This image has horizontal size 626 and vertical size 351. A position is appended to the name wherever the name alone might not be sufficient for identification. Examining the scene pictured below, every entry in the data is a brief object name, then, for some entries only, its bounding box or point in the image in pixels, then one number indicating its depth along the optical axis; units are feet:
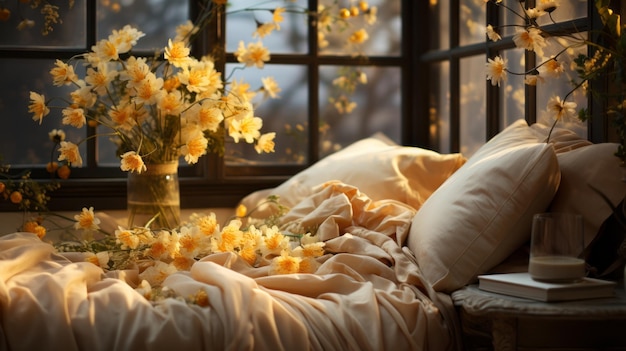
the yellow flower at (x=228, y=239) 9.16
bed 7.25
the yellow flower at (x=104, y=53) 9.87
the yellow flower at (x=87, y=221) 9.68
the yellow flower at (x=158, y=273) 8.61
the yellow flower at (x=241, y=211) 11.58
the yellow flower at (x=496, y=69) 8.80
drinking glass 7.38
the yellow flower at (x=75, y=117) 9.73
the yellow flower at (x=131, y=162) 9.22
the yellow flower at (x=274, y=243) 9.01
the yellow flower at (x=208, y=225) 9.18
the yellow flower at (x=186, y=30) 11.73
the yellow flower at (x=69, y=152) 9.58
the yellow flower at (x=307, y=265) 8.69
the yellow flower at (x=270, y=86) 11.87
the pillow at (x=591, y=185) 8.11
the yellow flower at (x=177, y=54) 9.80
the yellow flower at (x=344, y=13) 13.07
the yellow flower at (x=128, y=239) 9.08
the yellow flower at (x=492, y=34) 8.83
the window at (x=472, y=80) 10.03
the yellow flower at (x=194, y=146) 9.99
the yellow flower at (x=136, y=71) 9.68
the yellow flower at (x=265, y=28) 11.54
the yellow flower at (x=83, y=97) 9.97
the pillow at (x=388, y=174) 11.10
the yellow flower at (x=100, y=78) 9.83
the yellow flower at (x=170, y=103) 9.75
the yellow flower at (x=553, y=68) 8.61
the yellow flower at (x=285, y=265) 8.57
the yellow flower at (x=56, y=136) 12.17
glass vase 10.60
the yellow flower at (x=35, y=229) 10.24
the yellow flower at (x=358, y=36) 13.58
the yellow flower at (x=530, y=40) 8.70
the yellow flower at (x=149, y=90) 9.67
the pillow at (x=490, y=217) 8.21
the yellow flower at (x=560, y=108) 8.58
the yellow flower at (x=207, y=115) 10.00
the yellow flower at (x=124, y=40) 9.93
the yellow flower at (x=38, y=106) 9.67
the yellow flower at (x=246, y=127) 10.32
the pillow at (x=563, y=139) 9.03
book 7.30
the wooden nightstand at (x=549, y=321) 7.16
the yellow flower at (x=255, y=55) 11.41
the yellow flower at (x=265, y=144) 10.68
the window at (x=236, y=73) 12.72
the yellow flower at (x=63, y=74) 9.82
